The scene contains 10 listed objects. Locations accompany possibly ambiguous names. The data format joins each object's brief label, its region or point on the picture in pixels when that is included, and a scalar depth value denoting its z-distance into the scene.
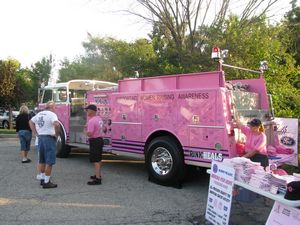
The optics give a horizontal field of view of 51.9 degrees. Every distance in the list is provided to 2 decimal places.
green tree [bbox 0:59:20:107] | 19.26
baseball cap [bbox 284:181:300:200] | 3.26
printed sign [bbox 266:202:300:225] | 3.28
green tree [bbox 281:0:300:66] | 13.71
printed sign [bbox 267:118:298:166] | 6.15
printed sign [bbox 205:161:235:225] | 4.04
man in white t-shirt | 6.12
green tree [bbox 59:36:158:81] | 15.03
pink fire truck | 5.54
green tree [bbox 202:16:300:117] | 8.83
